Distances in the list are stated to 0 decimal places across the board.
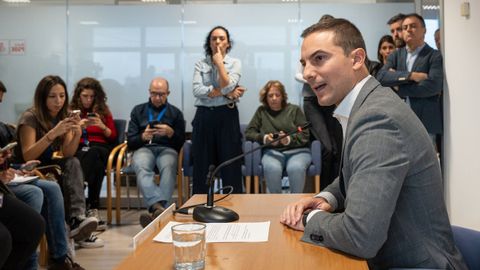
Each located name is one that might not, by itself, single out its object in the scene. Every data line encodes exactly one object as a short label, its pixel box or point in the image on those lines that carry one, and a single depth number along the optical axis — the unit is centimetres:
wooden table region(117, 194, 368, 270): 123
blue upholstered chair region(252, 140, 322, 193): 490
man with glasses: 475
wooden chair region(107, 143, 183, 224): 494
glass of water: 122
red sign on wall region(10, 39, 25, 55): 625
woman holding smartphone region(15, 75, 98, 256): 371
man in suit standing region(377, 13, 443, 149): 397
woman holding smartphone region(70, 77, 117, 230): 494
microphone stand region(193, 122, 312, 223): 171
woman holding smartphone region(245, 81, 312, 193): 489
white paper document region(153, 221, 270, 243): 148
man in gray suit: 129
